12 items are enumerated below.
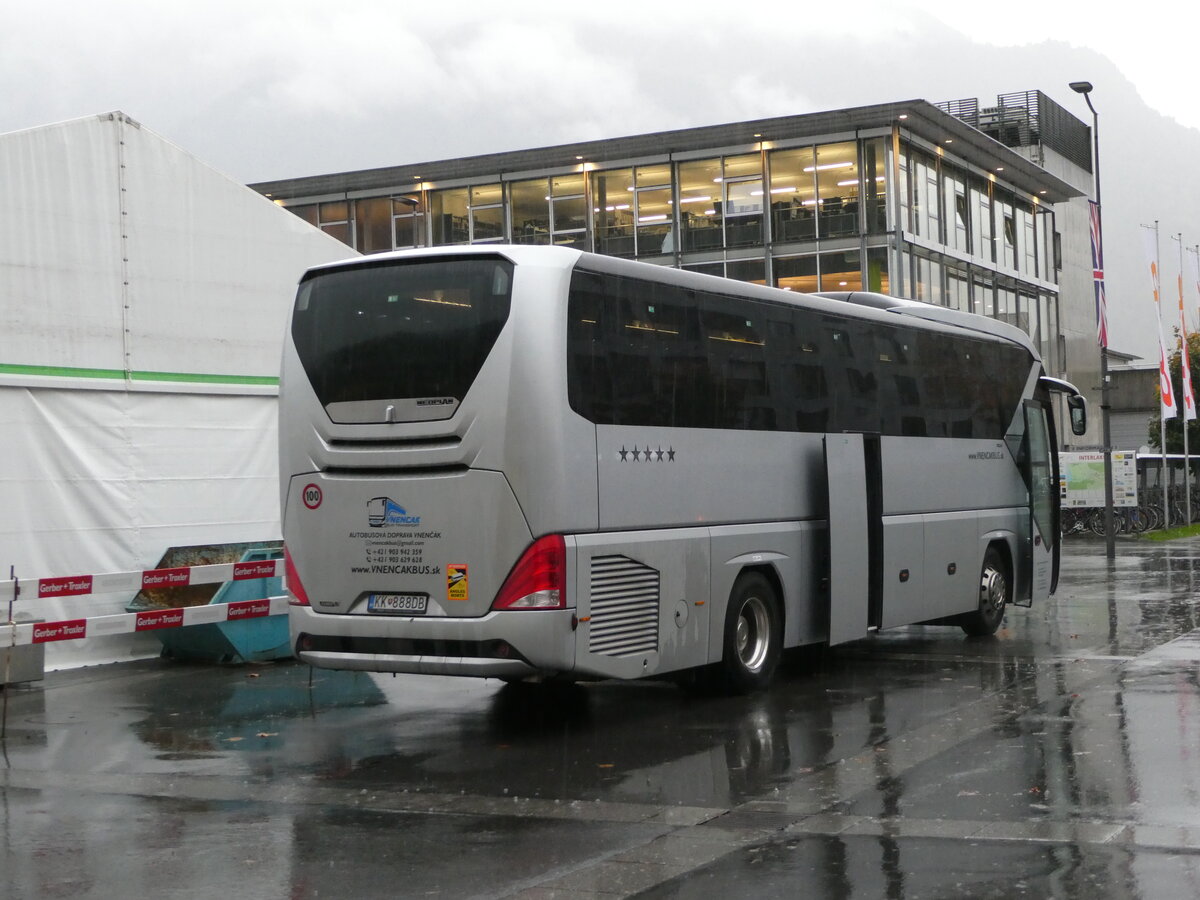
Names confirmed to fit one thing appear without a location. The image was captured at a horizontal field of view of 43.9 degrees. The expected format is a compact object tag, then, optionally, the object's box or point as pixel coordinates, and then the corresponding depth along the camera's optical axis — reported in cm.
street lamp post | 3247
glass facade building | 4703
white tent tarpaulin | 1492
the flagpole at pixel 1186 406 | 4044
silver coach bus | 1046
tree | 6531
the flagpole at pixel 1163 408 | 3799
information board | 4047
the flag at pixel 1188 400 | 4020
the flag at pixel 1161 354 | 3706
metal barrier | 1352
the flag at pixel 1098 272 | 3388
